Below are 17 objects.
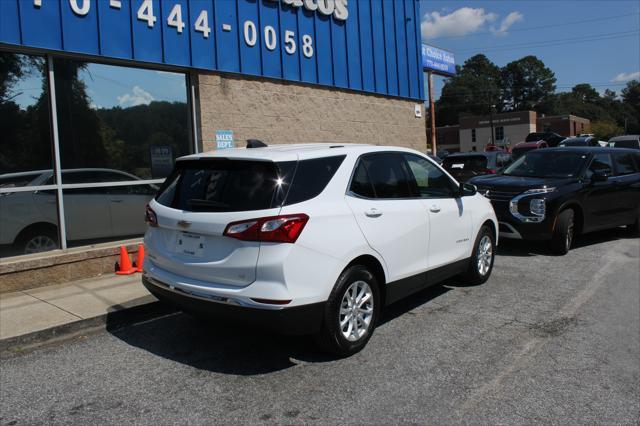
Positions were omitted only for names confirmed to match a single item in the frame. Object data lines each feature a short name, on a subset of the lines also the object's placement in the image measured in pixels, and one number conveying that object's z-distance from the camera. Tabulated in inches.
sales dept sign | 343.0
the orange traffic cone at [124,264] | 283.6
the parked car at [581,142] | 930.7
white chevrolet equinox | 148.9
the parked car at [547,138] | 1169.4
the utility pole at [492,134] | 3308.6
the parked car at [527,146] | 910.2
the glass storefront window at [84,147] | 262.1
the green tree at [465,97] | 5275.6
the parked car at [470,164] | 499.7
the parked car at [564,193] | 332.2
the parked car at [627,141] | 883.4
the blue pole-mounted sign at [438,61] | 863.1
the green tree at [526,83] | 5703.7
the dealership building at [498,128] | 3492.4
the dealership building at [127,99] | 261.7
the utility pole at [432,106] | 845.2
